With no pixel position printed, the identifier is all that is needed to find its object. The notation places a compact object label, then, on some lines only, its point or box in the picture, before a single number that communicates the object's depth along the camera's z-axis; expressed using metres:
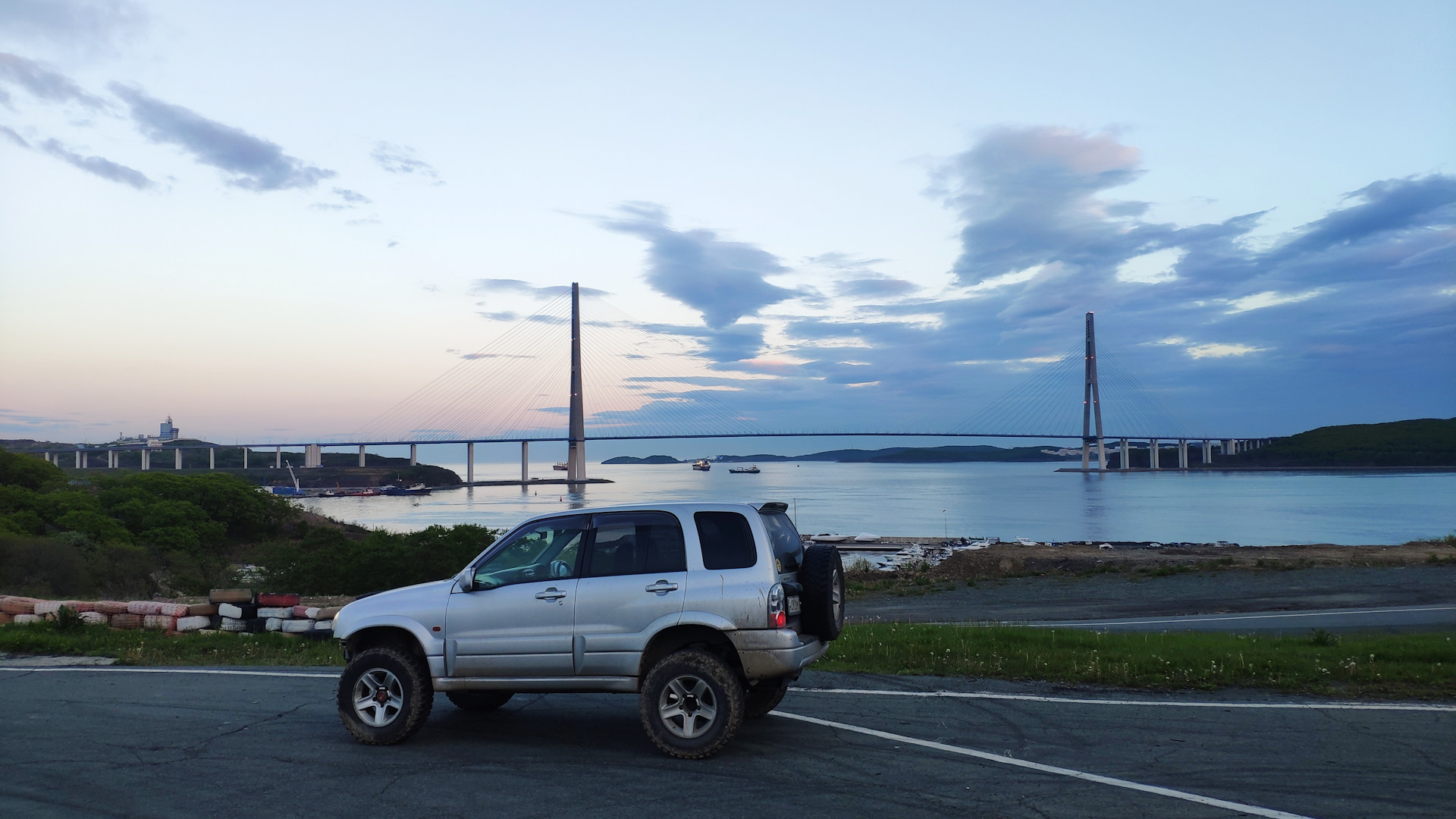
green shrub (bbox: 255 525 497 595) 30.12
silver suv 6.68
